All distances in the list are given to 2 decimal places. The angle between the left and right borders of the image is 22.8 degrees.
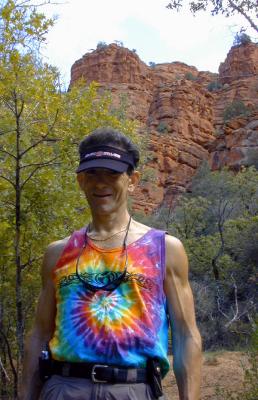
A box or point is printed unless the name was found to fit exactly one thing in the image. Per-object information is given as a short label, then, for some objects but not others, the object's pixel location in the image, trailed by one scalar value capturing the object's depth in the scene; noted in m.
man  2.04
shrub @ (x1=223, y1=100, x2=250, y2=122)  55.22
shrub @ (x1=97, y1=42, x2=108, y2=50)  63.66
